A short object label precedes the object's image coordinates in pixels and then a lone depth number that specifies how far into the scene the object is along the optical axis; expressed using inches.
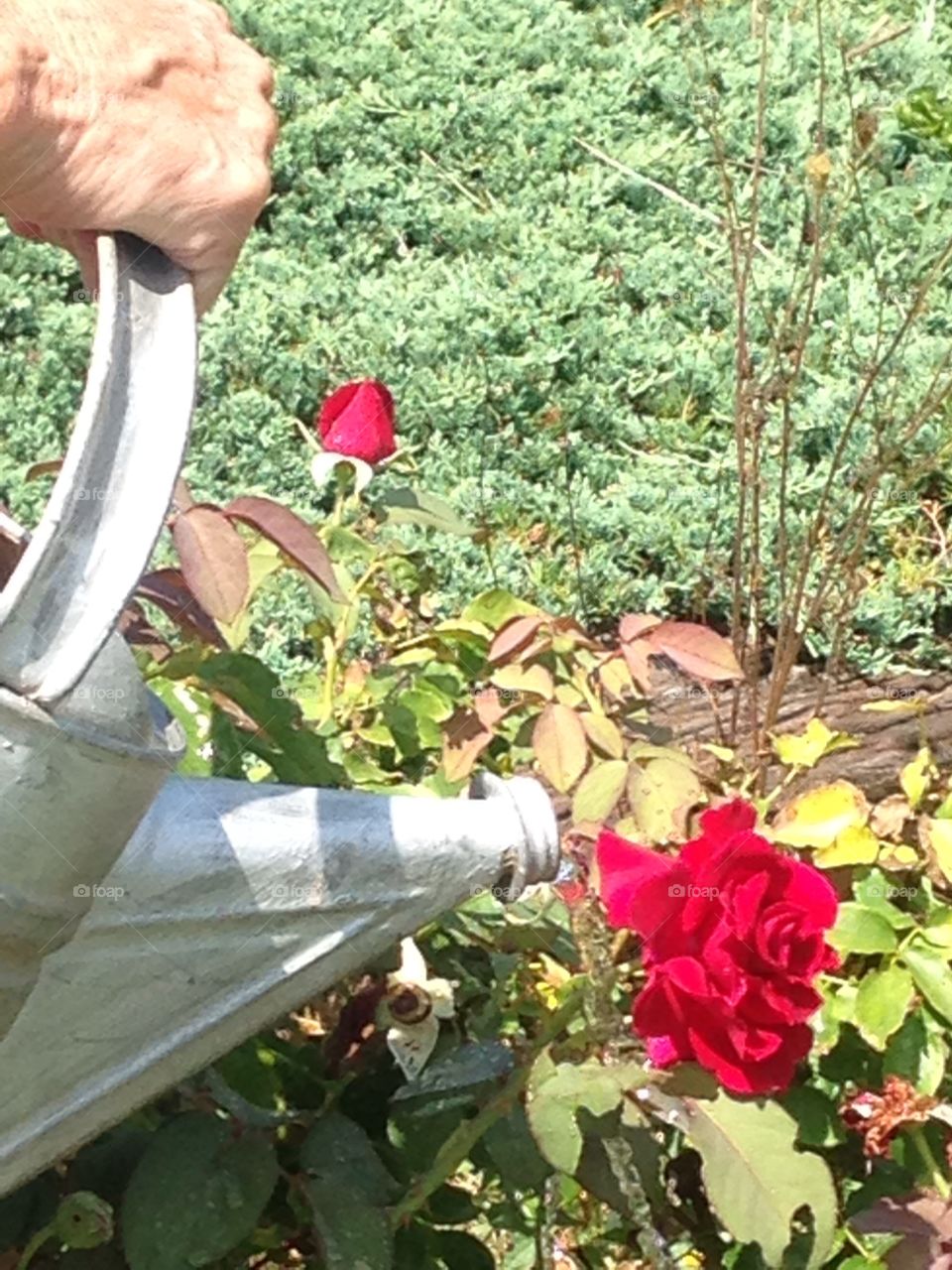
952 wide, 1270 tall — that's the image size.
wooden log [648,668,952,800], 66.1
